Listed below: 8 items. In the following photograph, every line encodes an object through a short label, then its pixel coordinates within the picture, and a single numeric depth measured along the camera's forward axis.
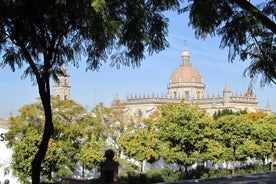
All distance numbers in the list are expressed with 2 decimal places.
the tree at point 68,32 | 7.80
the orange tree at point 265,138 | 28.27
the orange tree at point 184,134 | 23.14
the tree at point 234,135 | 26.44
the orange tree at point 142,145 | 25.64
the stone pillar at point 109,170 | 9.94
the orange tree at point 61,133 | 21.96
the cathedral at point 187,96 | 97.44
